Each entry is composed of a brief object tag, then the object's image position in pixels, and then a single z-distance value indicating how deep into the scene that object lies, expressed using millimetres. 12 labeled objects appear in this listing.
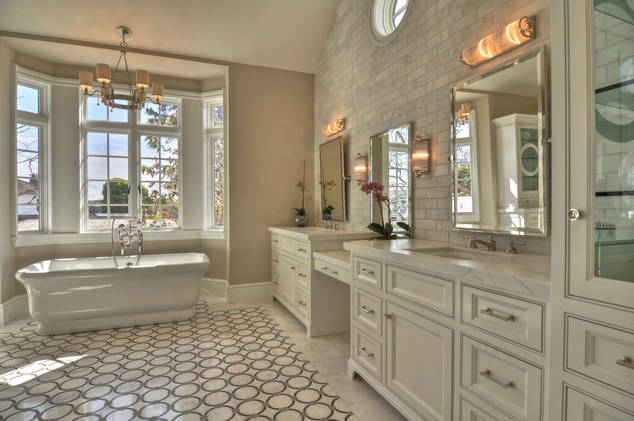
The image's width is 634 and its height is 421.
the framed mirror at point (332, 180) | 4027
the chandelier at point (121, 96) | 3160
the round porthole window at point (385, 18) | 3172
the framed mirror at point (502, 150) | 1880
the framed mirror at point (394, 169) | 2916
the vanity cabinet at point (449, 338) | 1301
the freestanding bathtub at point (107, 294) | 3340
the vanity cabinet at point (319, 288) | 3348
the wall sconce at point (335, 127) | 3986
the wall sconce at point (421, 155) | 2648
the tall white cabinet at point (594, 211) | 1035
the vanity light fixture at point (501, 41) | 1879
